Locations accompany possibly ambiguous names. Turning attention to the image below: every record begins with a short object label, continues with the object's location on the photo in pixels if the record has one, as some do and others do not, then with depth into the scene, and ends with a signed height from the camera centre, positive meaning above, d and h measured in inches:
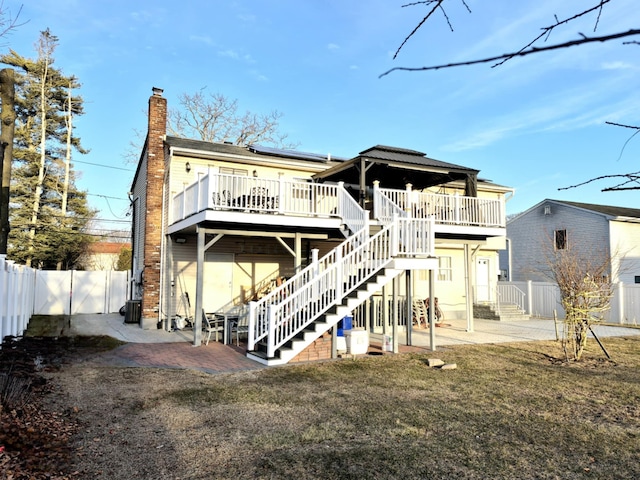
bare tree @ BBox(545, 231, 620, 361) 398.3 -15.2
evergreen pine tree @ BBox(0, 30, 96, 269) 1015.3 +256.8
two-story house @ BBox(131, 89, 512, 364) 390.3 +51.8
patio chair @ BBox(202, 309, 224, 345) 462.4 -50.4
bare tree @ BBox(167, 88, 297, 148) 1219.2 +440.7
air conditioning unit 606.9 -44.7
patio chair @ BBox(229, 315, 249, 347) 462.6 -50.4
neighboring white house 879.1 +95.2
